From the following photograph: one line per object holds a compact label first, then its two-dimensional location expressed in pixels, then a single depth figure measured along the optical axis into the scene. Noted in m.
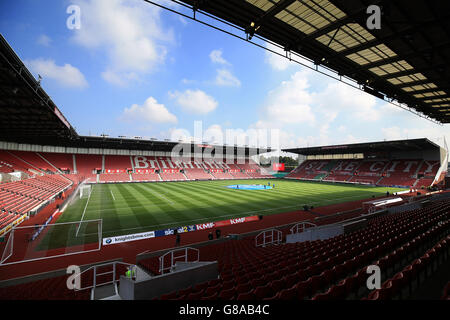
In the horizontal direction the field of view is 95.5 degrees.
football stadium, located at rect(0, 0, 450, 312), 5.55
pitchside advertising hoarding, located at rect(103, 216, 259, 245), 14.06
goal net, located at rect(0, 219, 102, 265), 11.48
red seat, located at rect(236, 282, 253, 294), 4.68
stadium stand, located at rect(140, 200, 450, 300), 4.45
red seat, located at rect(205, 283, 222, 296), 4.69
